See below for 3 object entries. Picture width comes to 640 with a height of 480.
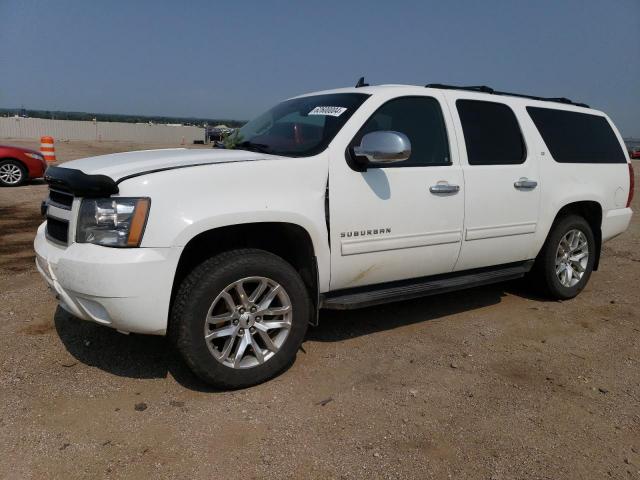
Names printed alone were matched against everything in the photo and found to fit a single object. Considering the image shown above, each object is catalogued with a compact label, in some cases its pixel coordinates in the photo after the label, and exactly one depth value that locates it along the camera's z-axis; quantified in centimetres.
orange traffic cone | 1450
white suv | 274
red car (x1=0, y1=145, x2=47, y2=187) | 1078
